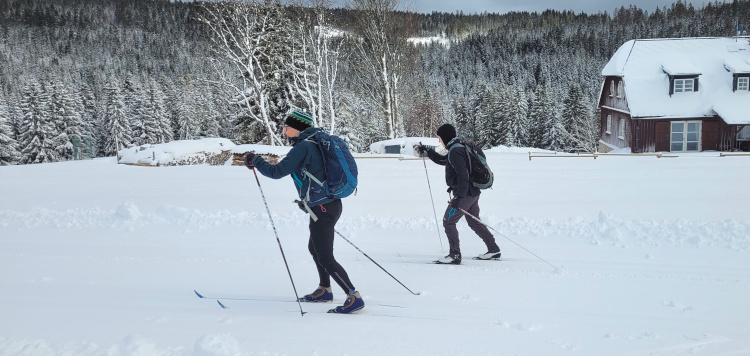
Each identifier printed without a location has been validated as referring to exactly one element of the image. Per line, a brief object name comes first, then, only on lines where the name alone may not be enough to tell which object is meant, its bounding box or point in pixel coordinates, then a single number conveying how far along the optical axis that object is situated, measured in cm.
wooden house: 2784
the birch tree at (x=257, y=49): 2519
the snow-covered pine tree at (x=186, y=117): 6532
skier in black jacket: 648
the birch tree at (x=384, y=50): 2695
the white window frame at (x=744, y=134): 2783
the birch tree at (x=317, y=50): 2486
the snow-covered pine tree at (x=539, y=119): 5700
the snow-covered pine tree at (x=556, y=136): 5409
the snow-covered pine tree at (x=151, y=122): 5866
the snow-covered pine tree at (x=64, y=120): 5369
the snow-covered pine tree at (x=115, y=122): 5584
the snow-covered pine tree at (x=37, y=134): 5103
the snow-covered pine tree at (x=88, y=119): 5476
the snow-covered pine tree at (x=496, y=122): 5874
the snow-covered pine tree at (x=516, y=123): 5750
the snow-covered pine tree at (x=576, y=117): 5497
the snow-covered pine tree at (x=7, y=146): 4953
